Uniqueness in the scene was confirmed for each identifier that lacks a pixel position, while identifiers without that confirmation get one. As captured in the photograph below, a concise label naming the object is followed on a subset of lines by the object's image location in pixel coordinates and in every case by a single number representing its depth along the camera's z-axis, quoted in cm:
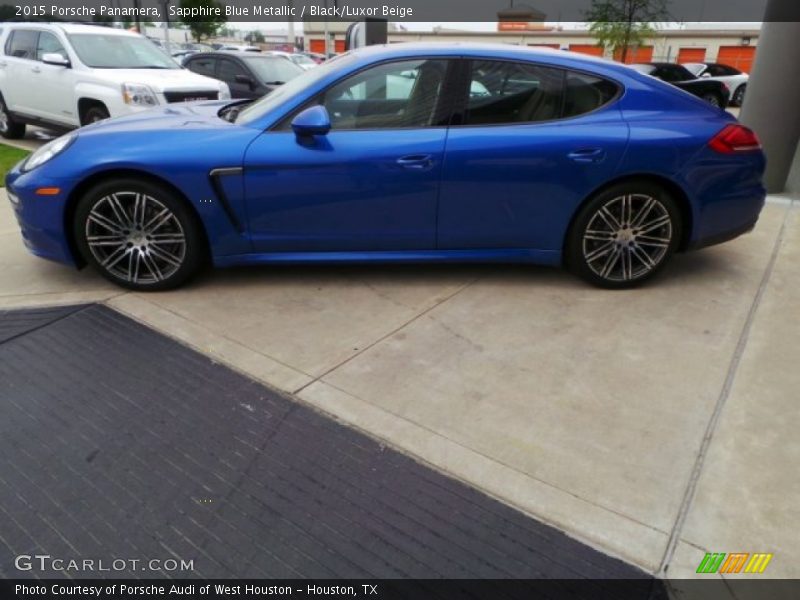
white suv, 722
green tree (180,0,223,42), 4100
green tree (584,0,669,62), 2445
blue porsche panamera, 339
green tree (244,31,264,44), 7638
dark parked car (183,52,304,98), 939
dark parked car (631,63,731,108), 1581
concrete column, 588
